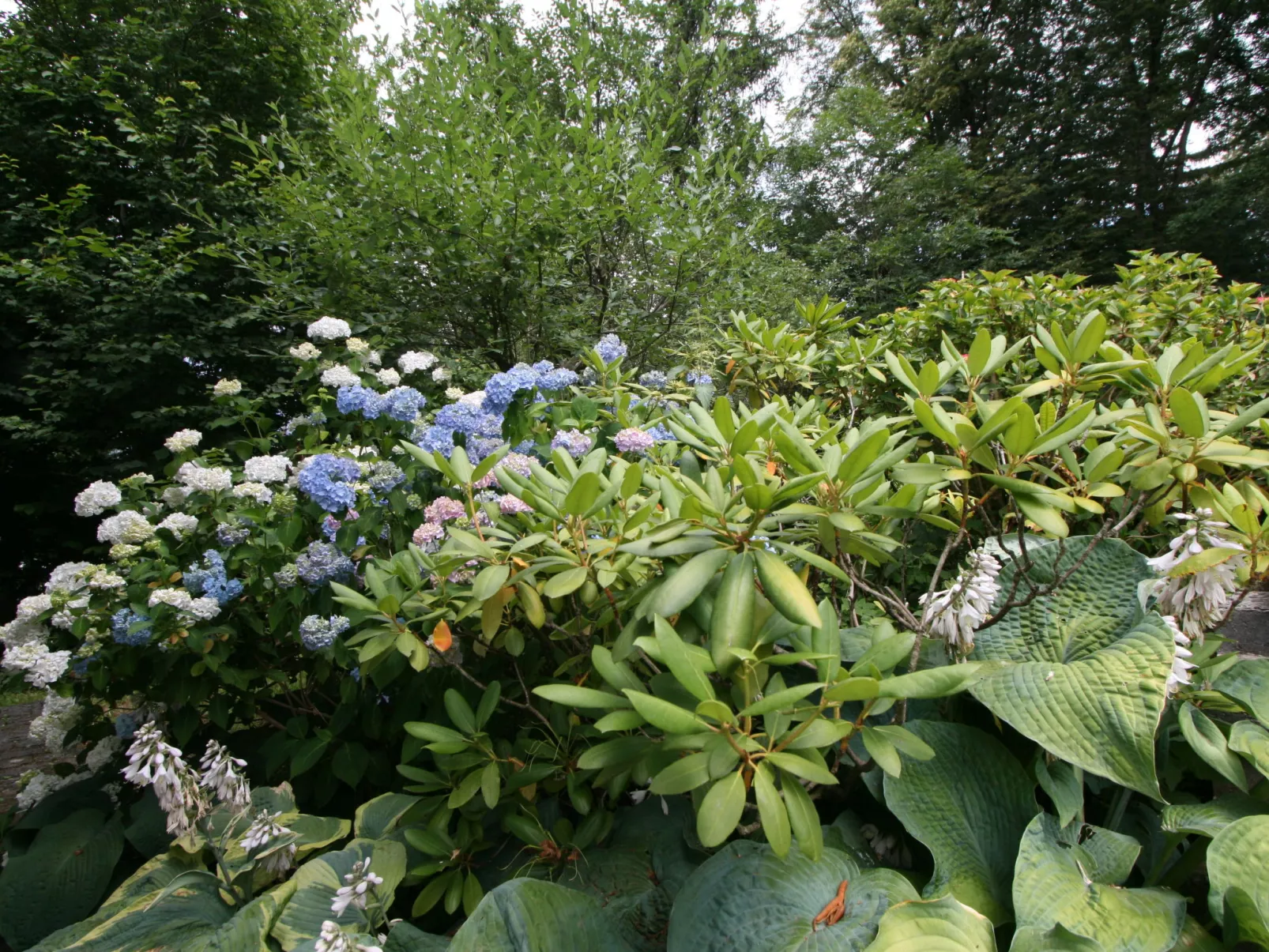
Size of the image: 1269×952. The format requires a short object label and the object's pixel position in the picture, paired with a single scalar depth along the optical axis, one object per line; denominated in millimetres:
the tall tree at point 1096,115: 12945
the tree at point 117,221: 4344
